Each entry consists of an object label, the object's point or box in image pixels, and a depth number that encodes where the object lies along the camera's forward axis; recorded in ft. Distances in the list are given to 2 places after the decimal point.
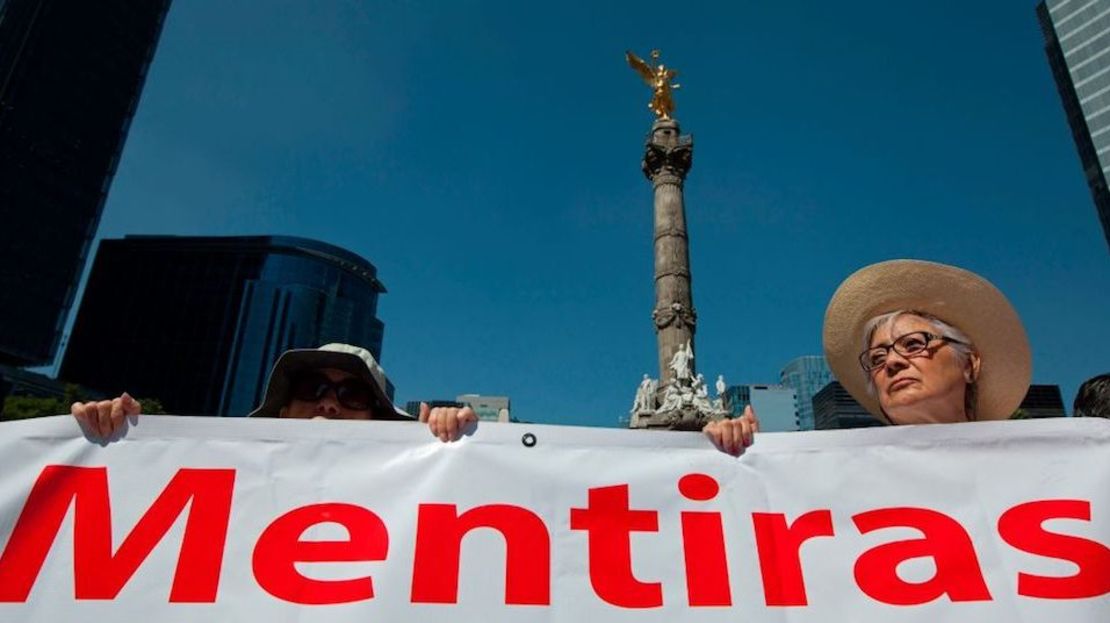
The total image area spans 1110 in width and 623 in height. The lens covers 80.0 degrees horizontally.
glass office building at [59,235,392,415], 281.54
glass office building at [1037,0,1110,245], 197.47
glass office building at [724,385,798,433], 532.32
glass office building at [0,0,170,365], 189.88
